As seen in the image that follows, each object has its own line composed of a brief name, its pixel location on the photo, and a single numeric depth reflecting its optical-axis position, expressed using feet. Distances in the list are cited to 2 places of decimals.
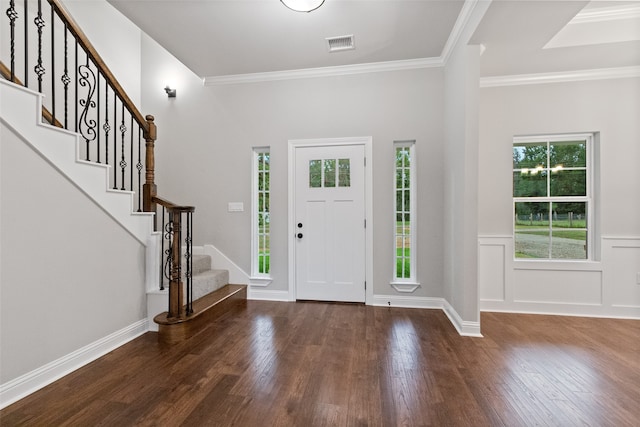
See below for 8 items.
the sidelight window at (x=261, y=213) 12.82
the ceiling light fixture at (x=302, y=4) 7.82
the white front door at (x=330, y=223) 11.91
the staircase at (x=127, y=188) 6.01
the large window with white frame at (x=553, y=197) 10.88
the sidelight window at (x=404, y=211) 11.80
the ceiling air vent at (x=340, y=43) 9.94
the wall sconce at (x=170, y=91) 12.96
